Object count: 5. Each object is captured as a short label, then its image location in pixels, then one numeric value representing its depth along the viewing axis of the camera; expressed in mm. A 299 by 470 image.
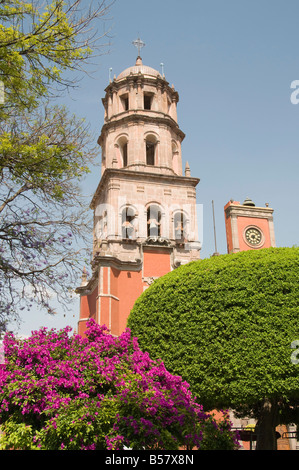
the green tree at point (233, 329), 15469
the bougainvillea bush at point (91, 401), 11609
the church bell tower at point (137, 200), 26797
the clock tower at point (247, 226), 40594
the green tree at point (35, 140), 9352
